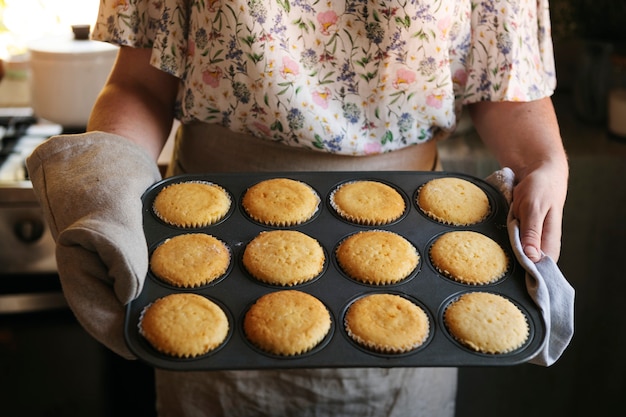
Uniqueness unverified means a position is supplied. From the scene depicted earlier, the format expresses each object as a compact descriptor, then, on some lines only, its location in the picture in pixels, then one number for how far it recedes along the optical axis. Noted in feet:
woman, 4.34
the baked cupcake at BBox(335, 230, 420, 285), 4.25
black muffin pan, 3.62
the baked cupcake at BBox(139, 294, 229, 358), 3.65
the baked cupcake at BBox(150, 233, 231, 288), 4.12
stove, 6.48
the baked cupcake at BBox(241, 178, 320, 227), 4.61
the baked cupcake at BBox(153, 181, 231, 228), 4.53
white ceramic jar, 6.81
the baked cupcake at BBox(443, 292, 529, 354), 3.76
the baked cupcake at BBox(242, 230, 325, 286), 4.19
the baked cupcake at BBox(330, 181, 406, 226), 4.66
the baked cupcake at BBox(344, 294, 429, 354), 3.76
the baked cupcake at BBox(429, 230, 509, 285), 4.23
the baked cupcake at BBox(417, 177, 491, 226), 4.66
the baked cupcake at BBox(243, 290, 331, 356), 3.70
